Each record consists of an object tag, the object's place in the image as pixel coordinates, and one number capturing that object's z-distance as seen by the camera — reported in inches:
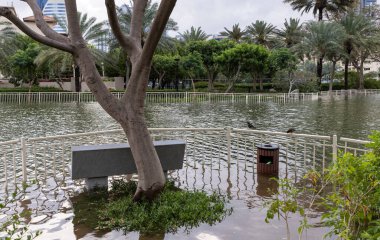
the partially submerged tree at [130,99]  220.2
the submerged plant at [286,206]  128.0
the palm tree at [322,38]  1478.8
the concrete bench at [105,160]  253.8
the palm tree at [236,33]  2140.7
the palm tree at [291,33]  1913.1
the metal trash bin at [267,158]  308.8
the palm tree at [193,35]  2075.5
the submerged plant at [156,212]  202.4
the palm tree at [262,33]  2020.2
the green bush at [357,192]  114.4
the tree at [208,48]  1550.2
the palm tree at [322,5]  1715.1
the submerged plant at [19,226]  194.8
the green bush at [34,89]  1337.7
